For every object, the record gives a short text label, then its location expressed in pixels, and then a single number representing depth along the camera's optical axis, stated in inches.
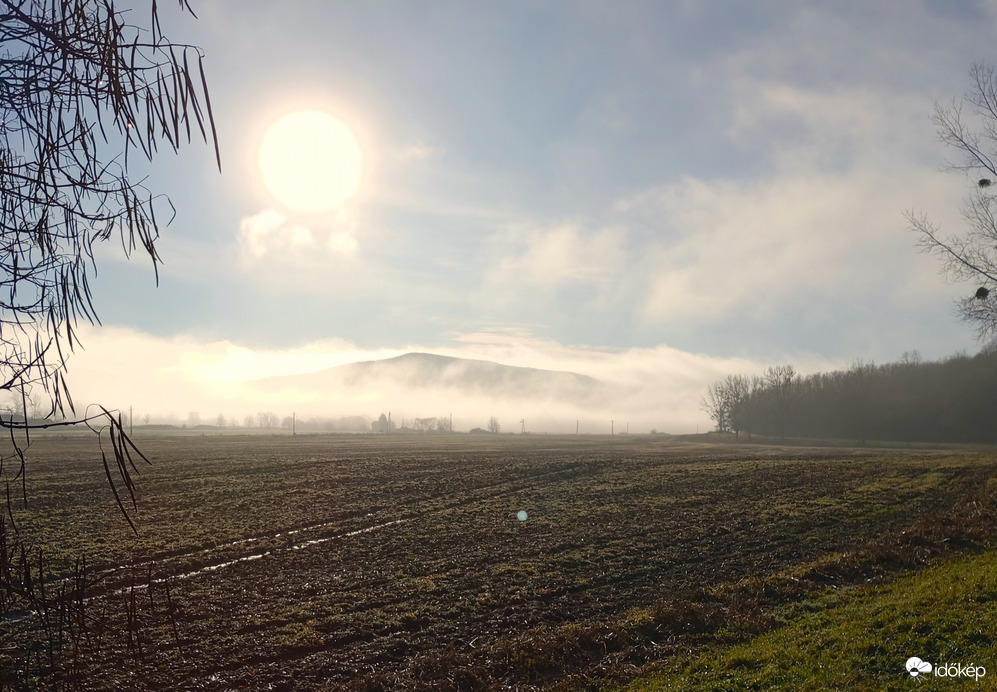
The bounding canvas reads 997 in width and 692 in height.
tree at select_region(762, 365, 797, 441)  4989.7
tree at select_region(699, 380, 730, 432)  5479.3
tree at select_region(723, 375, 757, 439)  5319.9
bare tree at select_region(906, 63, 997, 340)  754.8
